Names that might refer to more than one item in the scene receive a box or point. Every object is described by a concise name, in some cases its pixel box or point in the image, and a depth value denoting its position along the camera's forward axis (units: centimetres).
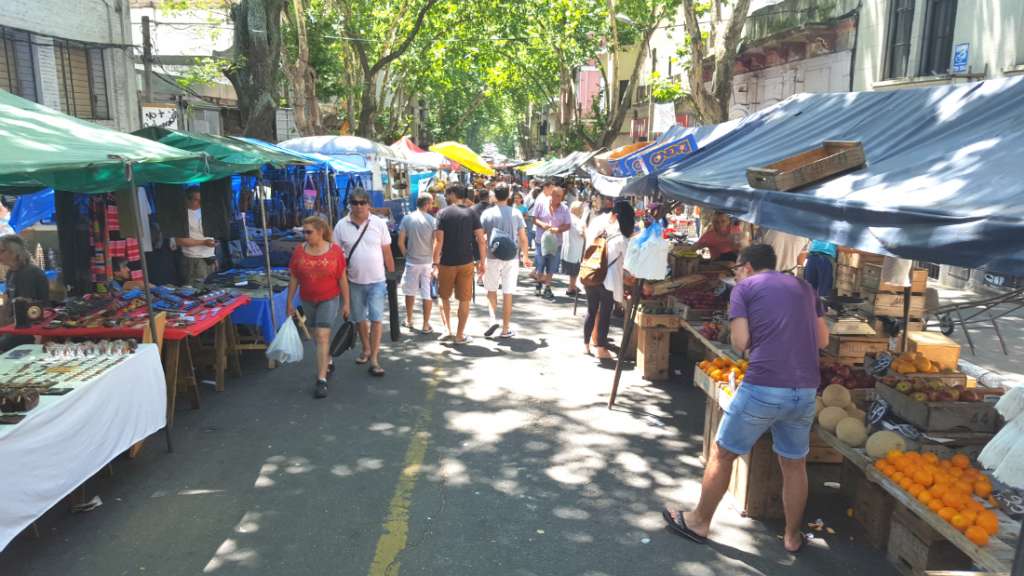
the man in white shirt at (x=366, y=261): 758
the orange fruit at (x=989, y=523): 332
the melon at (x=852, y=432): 435
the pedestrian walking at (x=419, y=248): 906
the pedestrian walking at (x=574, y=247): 1227
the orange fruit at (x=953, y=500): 350
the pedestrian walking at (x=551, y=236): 1246
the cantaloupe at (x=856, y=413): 467
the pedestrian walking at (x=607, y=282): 786
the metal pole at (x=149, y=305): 567
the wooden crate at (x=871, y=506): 435
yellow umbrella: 1848
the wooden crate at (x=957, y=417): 421
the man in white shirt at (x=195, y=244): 937
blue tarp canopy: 310
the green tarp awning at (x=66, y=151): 441
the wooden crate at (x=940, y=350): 575
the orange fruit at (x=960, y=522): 333
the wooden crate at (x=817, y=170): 450
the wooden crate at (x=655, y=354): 780
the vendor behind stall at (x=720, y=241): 853
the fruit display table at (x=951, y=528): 315
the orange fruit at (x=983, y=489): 370
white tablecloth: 376
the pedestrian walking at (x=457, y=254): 861
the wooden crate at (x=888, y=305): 718
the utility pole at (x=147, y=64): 1520
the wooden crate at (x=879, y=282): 682
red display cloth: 582
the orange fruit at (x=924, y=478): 371
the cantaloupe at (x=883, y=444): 414
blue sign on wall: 1366
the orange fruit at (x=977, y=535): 324
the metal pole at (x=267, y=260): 802
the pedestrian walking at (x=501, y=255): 946
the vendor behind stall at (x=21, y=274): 651
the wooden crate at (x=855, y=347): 553
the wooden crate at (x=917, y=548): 382
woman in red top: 679
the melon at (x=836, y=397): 473
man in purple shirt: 400
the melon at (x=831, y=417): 457
